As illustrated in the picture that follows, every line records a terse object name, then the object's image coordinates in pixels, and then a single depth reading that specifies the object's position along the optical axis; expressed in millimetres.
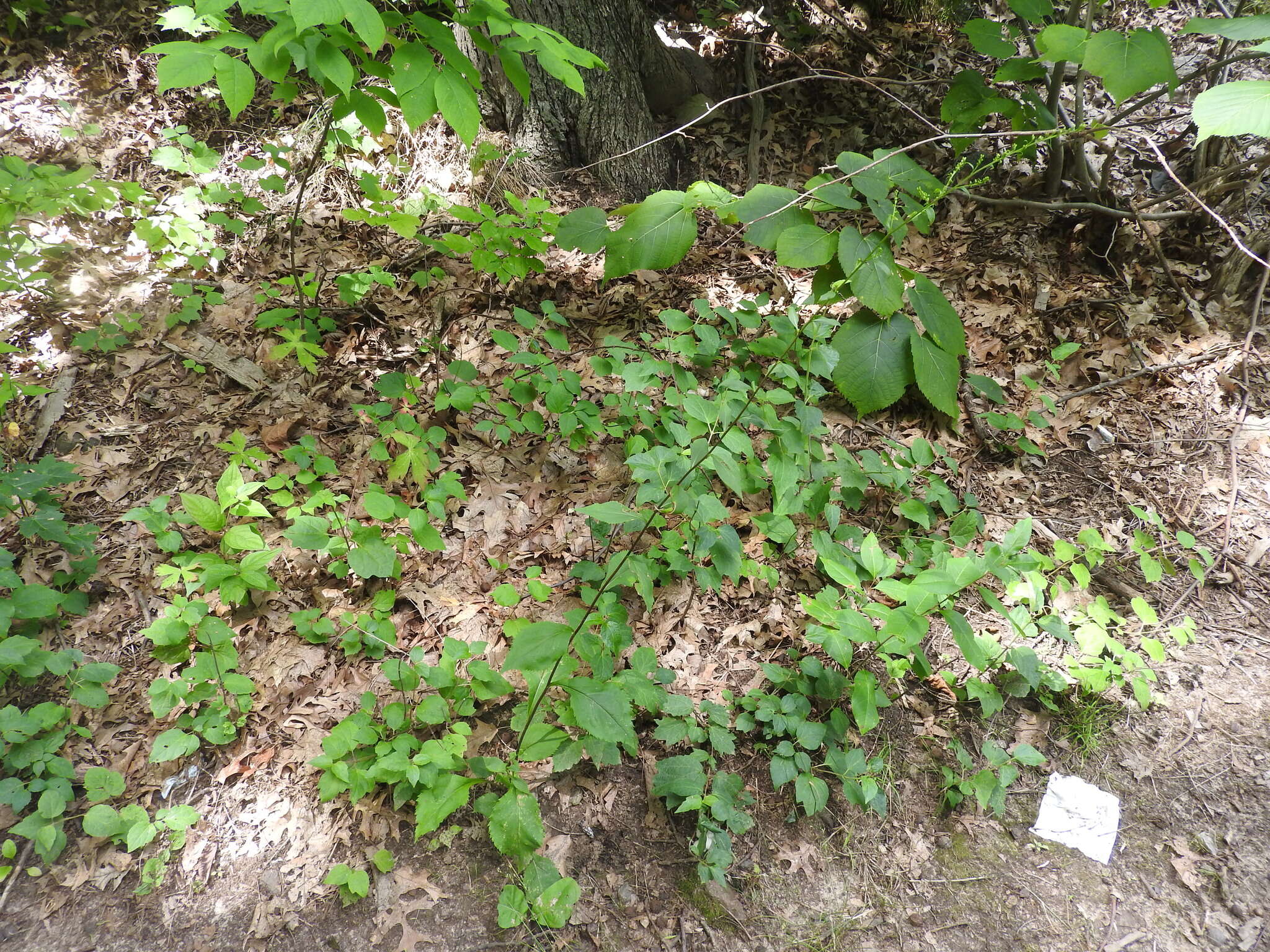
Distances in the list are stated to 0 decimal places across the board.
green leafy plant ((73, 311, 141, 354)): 2959
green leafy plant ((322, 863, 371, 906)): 1792
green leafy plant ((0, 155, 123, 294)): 2756
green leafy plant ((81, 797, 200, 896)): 1861
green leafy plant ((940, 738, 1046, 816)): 1988
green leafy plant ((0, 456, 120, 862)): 1872
